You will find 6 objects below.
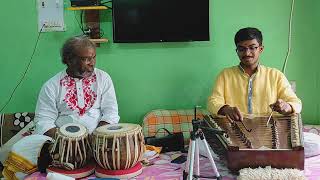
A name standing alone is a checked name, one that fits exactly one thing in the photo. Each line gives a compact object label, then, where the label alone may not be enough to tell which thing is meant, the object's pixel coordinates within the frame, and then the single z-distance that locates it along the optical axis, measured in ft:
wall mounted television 10.02
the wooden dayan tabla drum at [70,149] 7.35
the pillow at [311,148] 8.22
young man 8.62
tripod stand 6.02
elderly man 8.90
